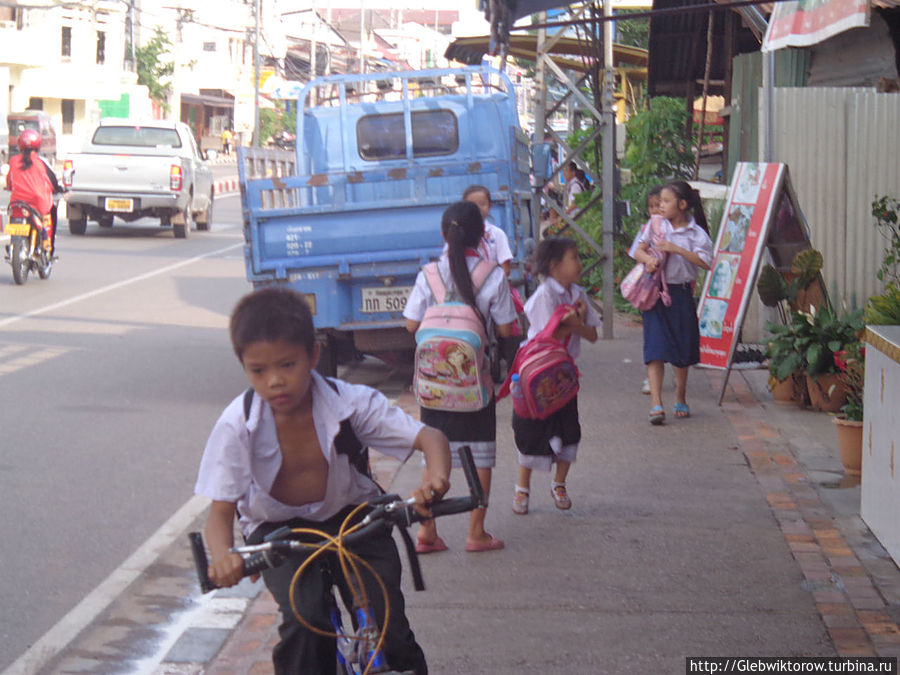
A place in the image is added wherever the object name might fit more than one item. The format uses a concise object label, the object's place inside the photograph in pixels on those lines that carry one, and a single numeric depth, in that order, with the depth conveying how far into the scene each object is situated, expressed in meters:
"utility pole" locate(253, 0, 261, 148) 53.63
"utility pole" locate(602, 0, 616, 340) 12.80
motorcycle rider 16.05
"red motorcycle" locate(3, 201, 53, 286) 15.86
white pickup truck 23.33
